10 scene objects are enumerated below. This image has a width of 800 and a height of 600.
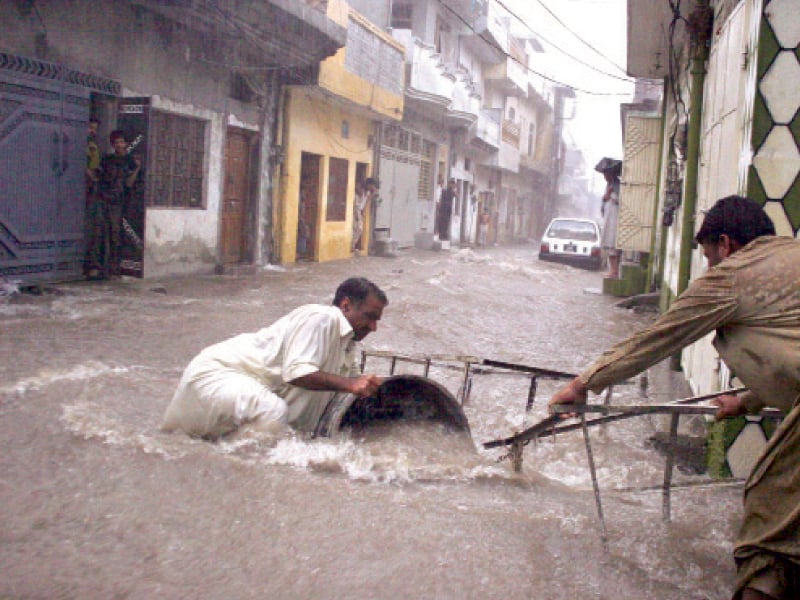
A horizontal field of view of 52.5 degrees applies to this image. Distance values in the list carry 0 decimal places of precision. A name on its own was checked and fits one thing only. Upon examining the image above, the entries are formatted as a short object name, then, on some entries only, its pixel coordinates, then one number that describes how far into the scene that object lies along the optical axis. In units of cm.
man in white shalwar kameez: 407
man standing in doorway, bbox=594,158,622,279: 1611
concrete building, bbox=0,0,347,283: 935
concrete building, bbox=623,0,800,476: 392
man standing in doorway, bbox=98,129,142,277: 1042
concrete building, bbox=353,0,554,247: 2266
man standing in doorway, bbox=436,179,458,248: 2911
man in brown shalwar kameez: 222
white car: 2327
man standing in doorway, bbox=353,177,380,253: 2059
